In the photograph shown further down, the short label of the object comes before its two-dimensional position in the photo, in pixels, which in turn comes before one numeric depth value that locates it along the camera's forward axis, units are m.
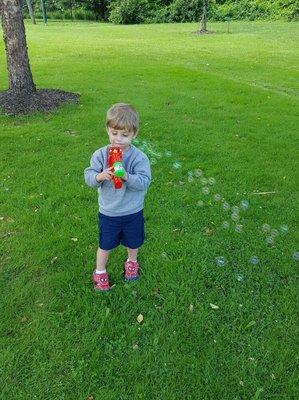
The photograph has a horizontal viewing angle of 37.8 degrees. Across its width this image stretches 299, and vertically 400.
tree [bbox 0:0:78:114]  8.45
